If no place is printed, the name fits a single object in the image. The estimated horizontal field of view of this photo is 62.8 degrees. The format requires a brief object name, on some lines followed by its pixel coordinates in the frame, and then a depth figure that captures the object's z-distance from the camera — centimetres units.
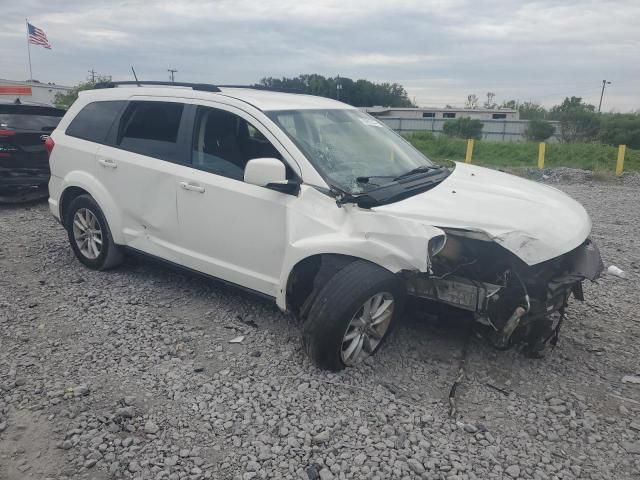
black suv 786
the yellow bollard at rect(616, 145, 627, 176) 1452
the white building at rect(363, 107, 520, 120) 6034
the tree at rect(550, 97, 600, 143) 3825
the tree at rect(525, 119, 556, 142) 3909
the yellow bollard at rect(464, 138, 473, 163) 1760
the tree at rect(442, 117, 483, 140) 4009
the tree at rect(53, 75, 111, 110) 4064
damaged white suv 342
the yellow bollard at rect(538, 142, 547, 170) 1579
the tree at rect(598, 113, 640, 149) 3094
